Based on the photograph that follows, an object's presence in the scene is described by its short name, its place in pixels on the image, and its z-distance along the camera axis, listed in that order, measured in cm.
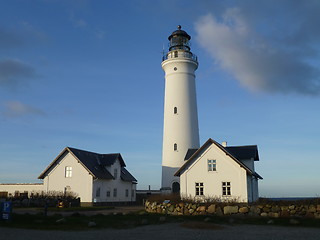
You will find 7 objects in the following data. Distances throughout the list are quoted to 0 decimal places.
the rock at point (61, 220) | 1623
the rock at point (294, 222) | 1652
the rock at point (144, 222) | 1662
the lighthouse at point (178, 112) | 3650
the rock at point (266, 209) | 1964
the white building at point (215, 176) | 2834
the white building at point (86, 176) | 3578
